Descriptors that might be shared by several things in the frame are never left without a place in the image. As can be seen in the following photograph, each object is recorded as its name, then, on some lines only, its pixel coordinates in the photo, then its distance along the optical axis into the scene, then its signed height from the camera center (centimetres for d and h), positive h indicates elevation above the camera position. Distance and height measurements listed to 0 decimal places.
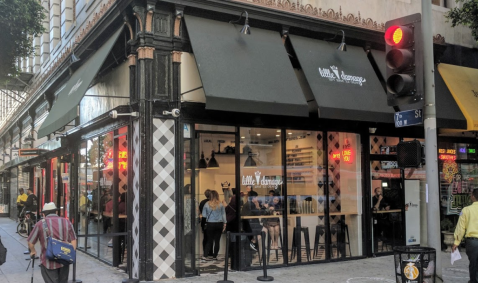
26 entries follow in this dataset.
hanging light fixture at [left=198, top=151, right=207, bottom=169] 1085 +22
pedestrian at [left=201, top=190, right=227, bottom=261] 1128 -109
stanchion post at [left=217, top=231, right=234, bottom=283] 913 -176
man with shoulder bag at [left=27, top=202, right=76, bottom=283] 767 -105
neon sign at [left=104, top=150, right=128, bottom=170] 1168 +35
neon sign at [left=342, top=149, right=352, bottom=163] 1280 +42
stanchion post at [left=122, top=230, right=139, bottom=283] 995 -175
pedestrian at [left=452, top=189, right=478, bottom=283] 817 -108
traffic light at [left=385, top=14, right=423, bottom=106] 691 +156
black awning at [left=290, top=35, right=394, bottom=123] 1081 +209
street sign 730 +81
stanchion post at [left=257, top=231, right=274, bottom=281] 964 -211
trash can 666 -132
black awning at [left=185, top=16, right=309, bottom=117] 948 +211
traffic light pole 693 +38
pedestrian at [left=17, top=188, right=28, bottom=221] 2315 -125
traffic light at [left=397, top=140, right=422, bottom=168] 697 +24
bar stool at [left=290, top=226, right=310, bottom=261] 1159 -168
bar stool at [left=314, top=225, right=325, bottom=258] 1193 -163
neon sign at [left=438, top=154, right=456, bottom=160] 1452 +39
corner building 988 +100
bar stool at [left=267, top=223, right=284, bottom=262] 1120 -175
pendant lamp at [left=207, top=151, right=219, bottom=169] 1123 +22
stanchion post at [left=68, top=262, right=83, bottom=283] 925 -204
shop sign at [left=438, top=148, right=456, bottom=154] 1452 +57
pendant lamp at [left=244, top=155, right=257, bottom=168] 1115 +21
